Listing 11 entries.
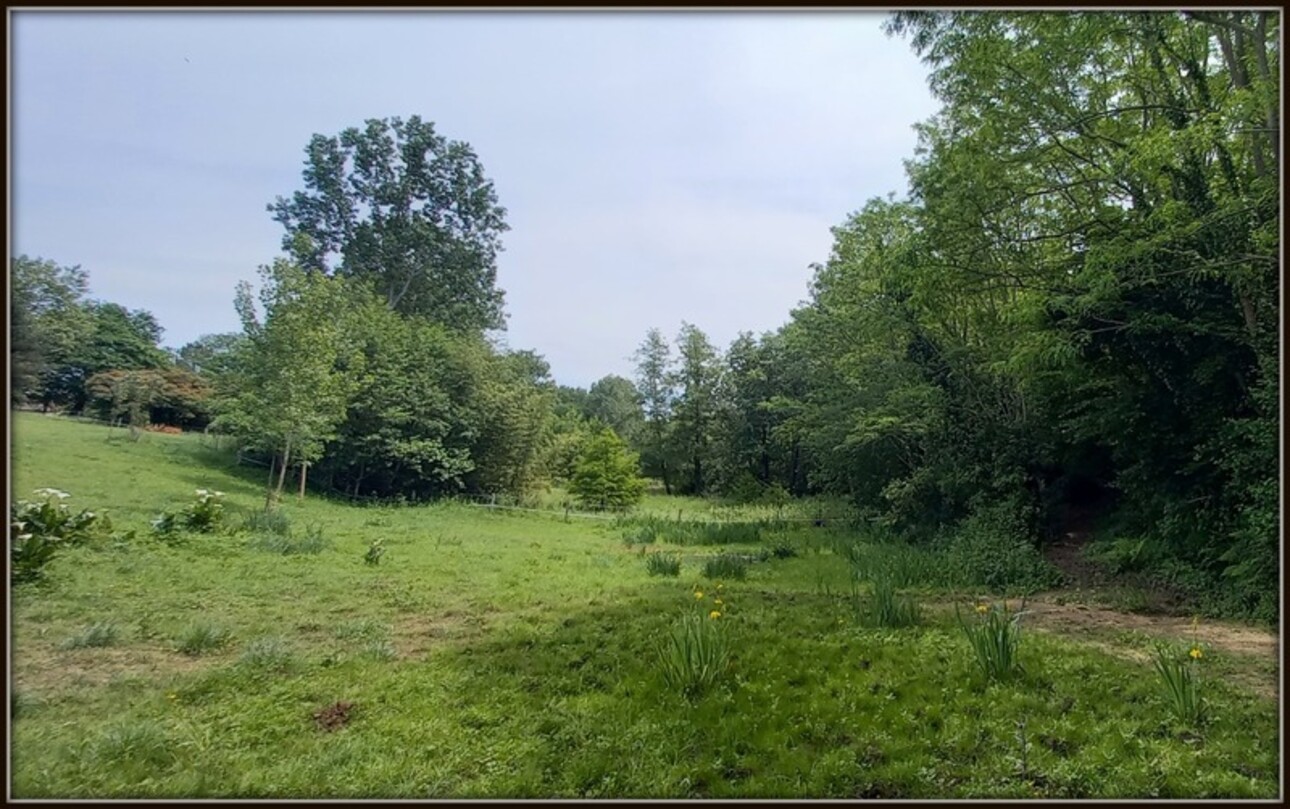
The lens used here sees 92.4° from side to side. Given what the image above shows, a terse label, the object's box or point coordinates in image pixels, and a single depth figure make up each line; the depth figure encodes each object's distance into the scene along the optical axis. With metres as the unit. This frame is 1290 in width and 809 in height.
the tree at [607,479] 17.56
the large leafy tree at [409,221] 20.39
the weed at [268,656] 3.58
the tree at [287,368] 10.95
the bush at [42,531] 4.55
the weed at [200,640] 3.90
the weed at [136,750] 2.37
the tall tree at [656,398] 25.31
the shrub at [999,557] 6.71
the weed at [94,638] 3.80
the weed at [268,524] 8.31
